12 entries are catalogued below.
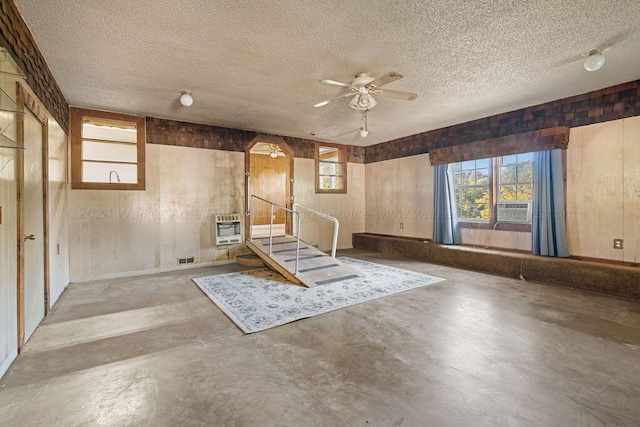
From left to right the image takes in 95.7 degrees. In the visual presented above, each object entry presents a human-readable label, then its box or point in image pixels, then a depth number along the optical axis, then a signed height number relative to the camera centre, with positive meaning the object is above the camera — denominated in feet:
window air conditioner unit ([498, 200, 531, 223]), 16.47 +0.06
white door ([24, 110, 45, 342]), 8.71 -0.41
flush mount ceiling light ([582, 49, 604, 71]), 9.89 +5.24
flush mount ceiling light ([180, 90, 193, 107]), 13.39 +5.35
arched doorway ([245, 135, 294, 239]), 30.04 +3.60
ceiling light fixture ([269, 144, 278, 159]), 27.93 +6.21
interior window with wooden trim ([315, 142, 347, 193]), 24.83 +3.66
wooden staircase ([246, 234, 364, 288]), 14.85 -2.87
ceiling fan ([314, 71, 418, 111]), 11.49 +4.94
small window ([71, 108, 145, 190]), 15.55 +4.14
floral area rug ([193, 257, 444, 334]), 10.48 -3.61
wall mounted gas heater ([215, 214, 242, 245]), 19.22 -1.04
